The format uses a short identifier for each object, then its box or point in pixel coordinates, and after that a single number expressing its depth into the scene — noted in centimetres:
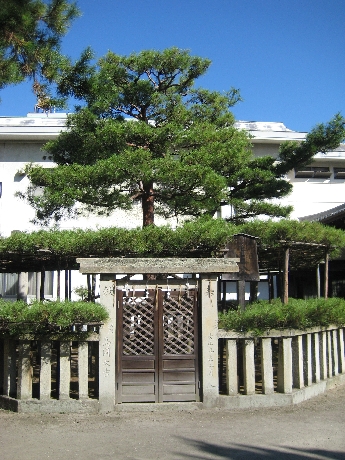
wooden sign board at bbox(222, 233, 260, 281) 923
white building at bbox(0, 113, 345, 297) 1895
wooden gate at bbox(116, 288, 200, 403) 766
